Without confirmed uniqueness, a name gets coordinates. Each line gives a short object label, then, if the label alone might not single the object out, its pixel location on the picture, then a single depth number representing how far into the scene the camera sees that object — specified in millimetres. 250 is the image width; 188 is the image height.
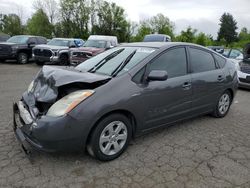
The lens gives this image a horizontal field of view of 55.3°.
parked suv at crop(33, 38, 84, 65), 12852
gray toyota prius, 2775
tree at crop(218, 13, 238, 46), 62438
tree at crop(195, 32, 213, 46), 41500
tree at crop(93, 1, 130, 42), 42434
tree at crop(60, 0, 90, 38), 42656
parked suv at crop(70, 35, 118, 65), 11531
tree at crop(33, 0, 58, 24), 44328
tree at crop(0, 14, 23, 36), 41750
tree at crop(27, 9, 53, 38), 41656
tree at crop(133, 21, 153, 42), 42312
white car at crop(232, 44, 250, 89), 8070
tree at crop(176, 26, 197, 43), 39625
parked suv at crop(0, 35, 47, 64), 13492
